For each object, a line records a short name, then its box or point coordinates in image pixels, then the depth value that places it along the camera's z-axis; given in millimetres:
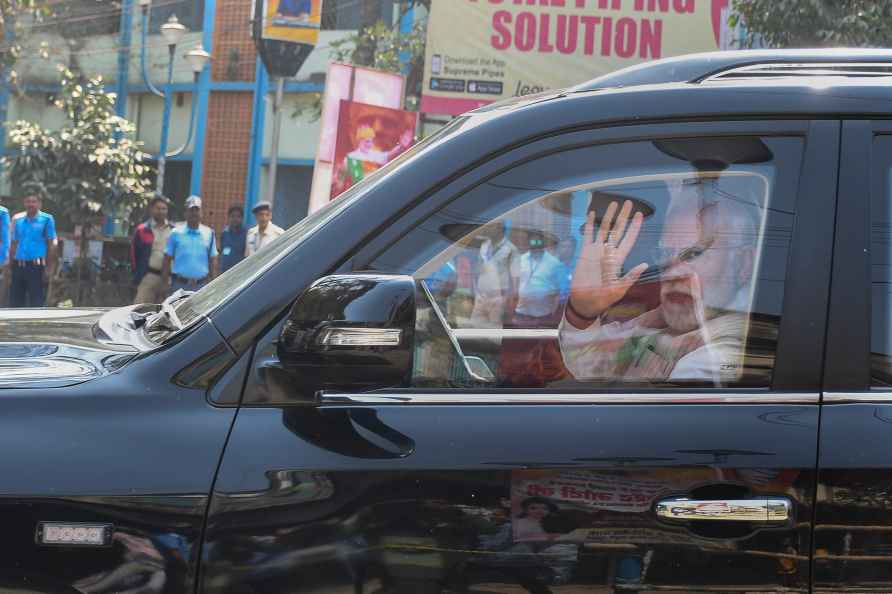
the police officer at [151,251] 11352
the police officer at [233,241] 11617
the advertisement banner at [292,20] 14859
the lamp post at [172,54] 20484
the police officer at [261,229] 11133
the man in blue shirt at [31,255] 12211
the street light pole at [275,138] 15445
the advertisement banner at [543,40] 13398
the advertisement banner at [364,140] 12352
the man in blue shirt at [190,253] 11047
